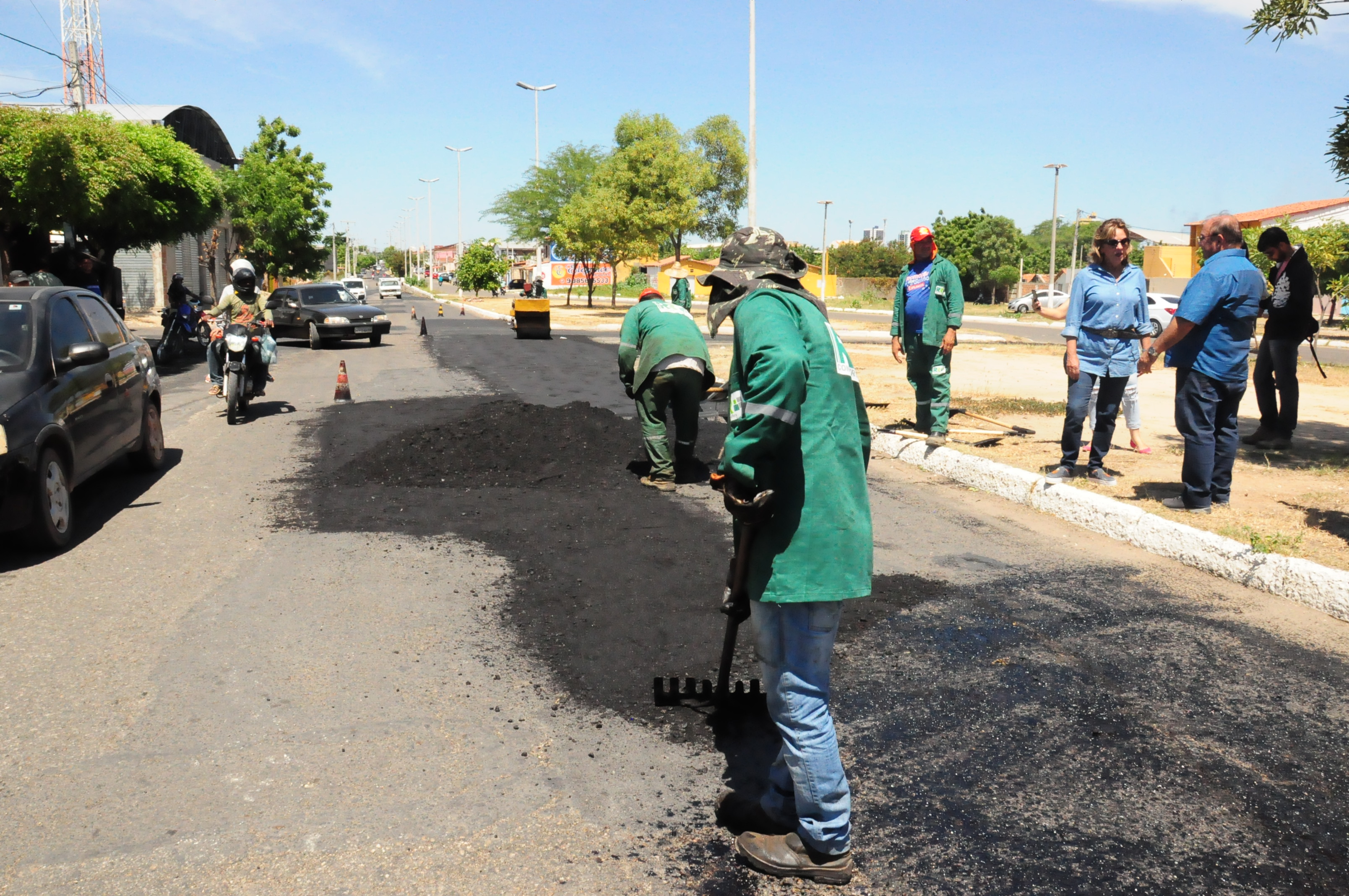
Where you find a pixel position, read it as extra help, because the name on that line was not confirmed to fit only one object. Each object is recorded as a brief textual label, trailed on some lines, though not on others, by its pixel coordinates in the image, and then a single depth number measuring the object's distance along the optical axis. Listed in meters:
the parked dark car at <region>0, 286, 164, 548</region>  5.98
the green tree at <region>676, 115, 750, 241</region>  61.34
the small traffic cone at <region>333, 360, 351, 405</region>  13.21
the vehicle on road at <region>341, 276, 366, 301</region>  63.28
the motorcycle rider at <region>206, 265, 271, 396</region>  11.69
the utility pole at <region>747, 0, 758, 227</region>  24.33
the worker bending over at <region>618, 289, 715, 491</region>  7.85
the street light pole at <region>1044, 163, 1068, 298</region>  56.20
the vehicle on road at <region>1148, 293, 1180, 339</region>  32.63
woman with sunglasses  7.48
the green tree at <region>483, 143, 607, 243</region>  55.47
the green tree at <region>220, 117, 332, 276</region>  44.81
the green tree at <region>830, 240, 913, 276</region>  89.94
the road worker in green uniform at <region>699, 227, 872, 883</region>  2.87
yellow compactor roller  27.20
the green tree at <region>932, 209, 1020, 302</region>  77.50
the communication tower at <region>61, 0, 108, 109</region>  23.17
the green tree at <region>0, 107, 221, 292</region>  17.95
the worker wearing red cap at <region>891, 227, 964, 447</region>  9.23
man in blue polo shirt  6.62
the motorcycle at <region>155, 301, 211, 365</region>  20.34
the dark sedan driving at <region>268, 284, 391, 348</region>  23.92
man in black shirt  9.31
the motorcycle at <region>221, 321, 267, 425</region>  11.35
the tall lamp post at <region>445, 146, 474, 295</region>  79.25
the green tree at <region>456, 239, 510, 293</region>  81.25
